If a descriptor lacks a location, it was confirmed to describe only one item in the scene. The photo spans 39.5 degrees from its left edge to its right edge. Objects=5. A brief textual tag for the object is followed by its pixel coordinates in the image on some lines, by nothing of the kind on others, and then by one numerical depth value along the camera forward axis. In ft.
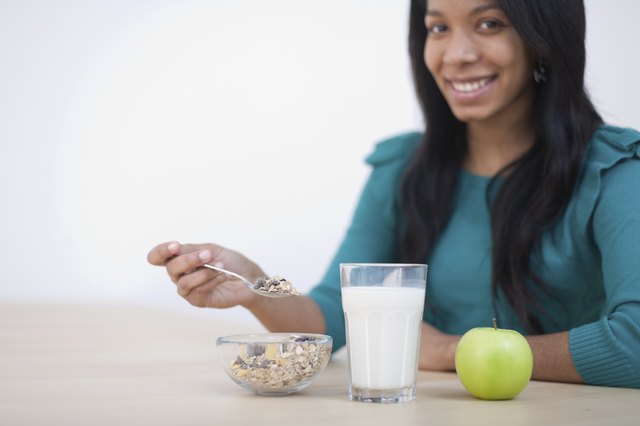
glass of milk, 3.77
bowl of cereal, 3.83
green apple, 3.89
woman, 5.08
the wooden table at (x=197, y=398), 3.40
